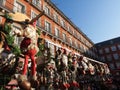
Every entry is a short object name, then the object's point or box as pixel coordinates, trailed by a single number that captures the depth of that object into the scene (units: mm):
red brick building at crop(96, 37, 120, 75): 45625
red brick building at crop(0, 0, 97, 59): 16938
